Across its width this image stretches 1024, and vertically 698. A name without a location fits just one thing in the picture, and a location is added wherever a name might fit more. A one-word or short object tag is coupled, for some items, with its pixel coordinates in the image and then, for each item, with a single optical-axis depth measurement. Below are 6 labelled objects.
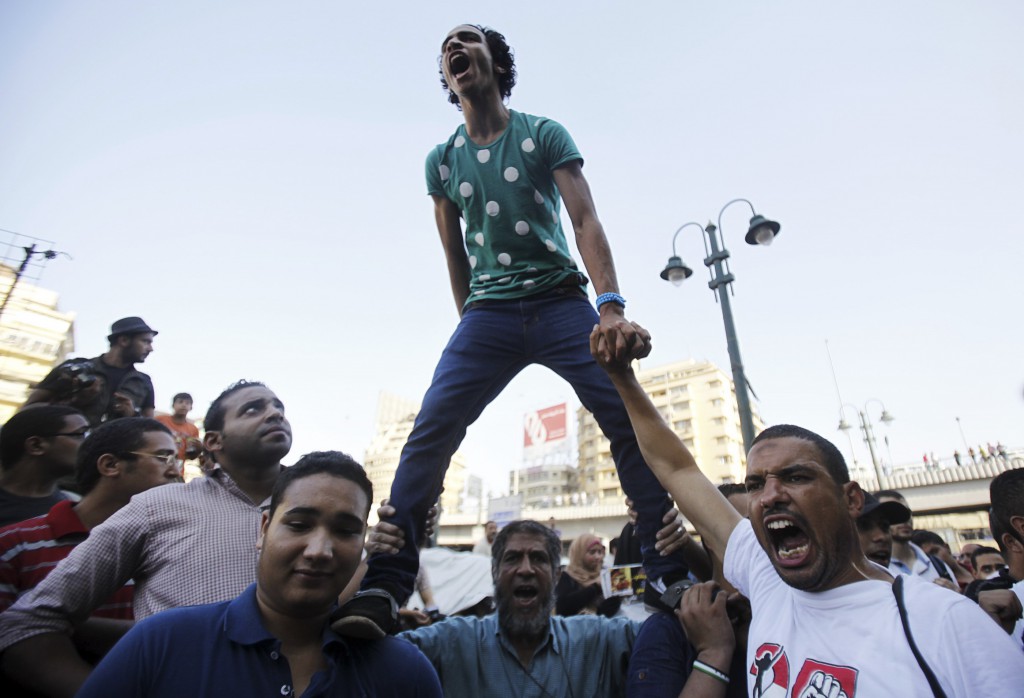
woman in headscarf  5.17
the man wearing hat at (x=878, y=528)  4.10
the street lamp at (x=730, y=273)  9.23
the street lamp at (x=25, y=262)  22.30
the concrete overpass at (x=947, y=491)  28.23
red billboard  54.22
